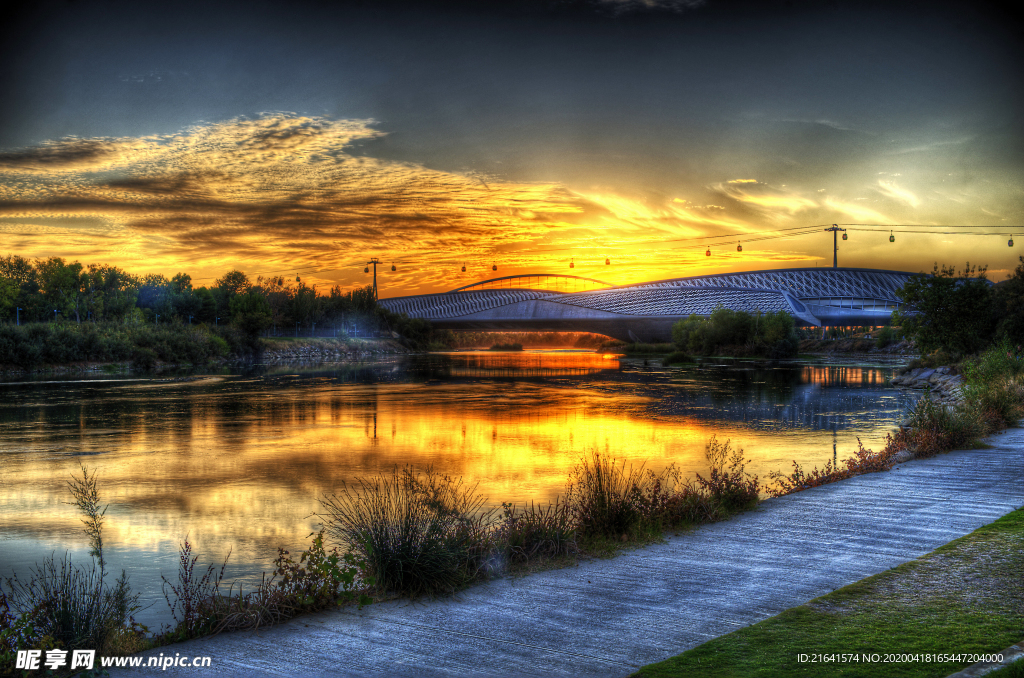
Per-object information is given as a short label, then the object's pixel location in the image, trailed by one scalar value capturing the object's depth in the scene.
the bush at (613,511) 9.25
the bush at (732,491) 10.72
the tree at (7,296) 91.75
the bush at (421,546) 7.25
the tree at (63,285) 97.86
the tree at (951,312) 39.00
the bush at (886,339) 94.81
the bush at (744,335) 84.50
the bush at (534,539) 8.20
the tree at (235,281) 162.49
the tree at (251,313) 93.25
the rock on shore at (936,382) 33.16
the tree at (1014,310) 35.56
